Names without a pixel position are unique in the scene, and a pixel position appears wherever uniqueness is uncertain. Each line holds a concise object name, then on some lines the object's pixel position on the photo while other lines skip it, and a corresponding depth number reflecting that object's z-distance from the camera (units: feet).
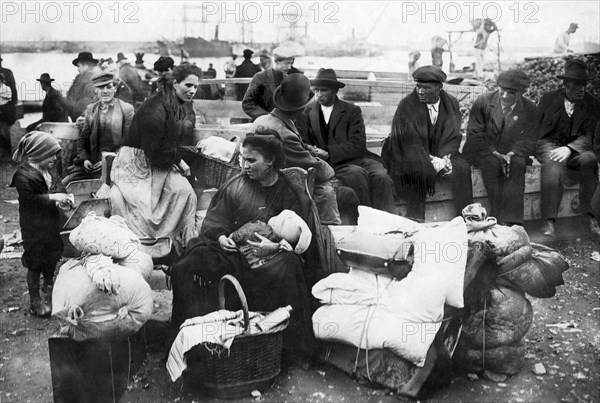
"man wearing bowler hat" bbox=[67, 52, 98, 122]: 21.03
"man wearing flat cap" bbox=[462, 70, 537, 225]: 18.45
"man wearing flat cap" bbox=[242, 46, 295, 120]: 19.36
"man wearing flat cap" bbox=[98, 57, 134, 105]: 18.06
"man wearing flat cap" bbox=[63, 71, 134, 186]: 18.42
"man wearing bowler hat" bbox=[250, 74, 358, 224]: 15.53
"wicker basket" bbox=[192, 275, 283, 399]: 11.83
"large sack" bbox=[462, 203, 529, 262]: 13.00
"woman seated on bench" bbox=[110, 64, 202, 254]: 16.20
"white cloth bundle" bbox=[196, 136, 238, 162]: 16.72
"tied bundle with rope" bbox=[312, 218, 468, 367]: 12.17
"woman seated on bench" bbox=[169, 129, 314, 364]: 13.12
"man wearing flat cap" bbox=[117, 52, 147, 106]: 30.11
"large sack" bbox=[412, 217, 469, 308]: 12.44
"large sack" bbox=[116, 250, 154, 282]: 12.89
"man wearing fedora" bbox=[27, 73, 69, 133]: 23.79
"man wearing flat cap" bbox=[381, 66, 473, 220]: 18.06
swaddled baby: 13.28
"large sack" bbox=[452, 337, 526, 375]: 12.73
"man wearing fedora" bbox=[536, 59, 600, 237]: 18.72
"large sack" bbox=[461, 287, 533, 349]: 12.74
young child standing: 14.88
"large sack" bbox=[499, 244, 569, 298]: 12.82
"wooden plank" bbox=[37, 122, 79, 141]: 19.36
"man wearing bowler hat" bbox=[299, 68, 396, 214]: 17.70
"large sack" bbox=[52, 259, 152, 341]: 11.85
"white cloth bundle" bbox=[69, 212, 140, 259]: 12.55
